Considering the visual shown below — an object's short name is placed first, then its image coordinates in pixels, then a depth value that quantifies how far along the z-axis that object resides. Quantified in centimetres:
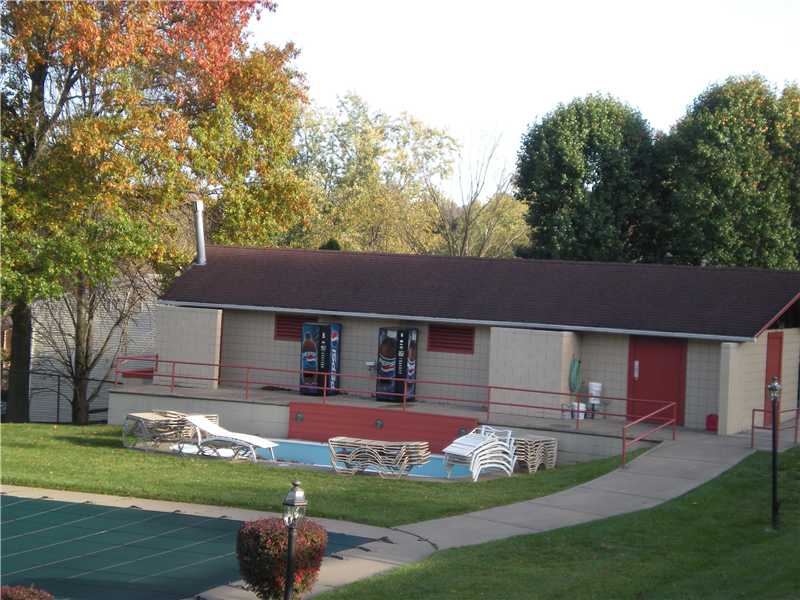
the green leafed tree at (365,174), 5531
